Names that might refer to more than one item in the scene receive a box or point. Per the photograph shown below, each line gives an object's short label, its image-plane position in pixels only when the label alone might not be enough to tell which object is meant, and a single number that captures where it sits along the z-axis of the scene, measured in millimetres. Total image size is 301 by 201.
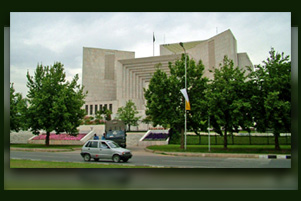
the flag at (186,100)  21759
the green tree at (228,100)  20250
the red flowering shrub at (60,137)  36025
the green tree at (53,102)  27672
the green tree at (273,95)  18658
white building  60281
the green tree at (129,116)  48188
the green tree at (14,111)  32728
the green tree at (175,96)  23938
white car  16016
